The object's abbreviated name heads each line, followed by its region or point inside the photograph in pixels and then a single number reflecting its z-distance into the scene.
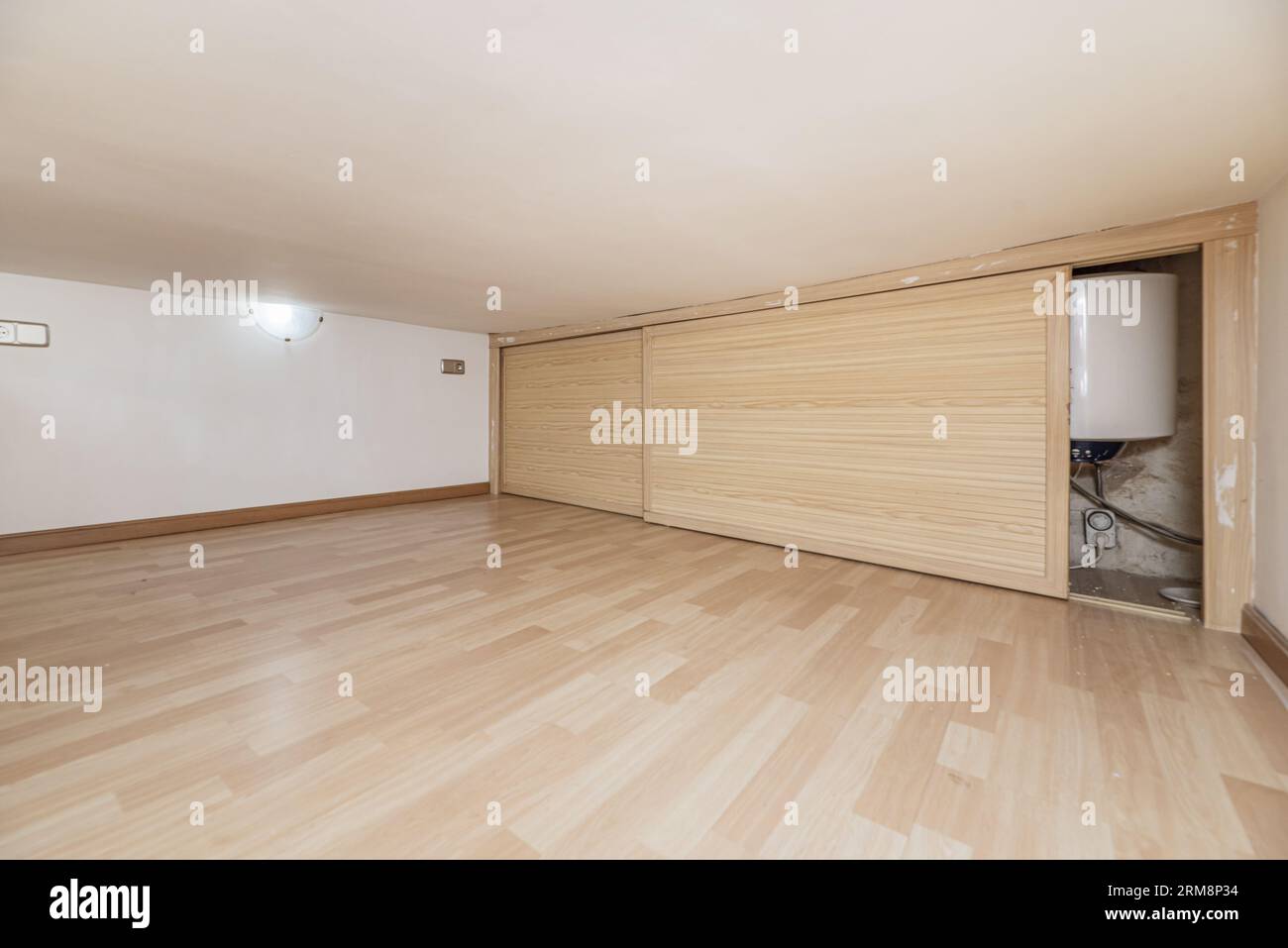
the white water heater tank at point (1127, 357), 2.56
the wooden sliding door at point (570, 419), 4.91
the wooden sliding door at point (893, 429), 2.75
